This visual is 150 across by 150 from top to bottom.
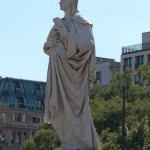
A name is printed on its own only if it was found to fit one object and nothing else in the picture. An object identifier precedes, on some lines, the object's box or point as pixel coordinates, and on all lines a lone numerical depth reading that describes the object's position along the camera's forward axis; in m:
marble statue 14.49
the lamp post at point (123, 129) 48.77
